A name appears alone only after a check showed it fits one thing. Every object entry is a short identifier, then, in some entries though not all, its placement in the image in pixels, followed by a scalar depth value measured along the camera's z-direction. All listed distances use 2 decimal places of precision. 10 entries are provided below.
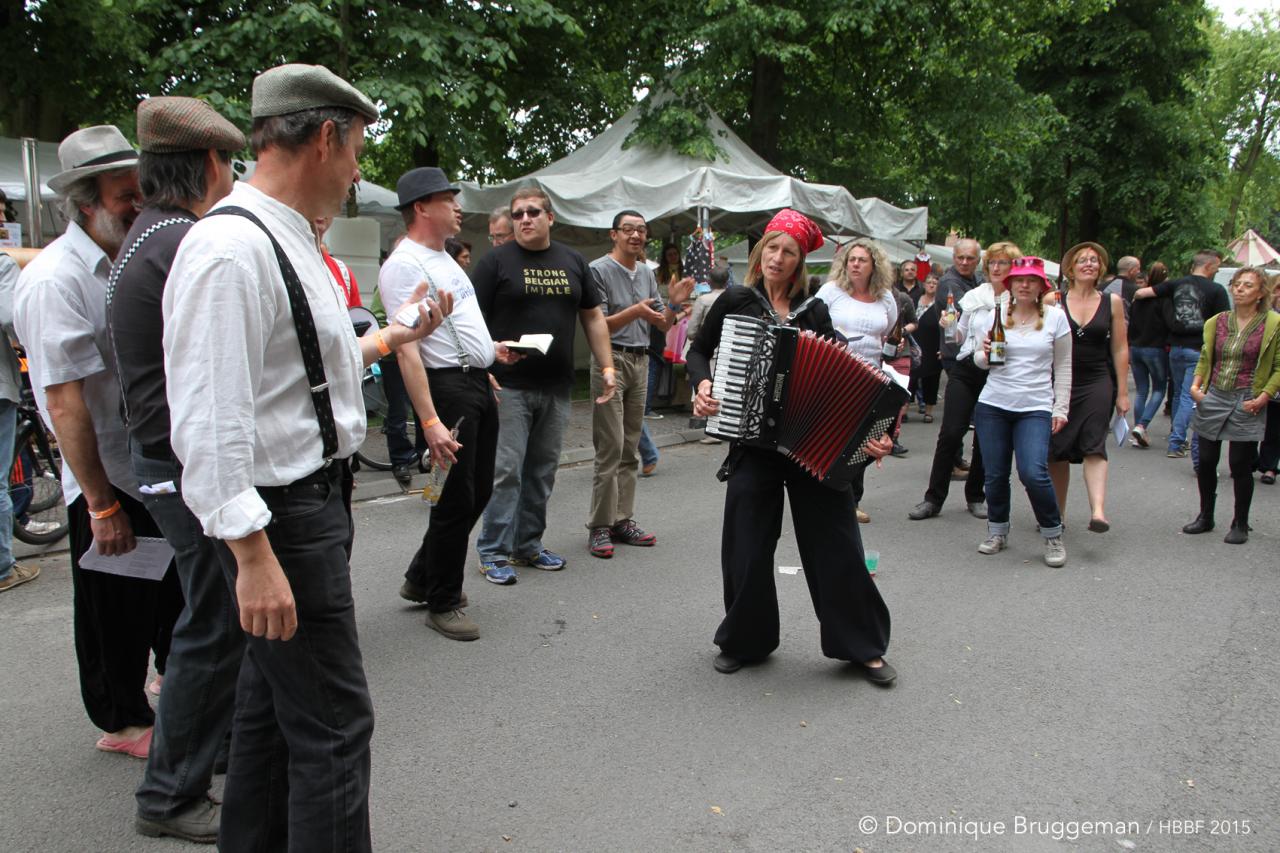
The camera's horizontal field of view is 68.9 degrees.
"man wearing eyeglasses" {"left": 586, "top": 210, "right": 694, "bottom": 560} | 5.62
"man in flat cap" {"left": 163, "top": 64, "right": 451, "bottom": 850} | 1.77
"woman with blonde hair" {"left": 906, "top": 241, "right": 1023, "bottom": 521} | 6.76
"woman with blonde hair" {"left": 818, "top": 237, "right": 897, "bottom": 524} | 5.90
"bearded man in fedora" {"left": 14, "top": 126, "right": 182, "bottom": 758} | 2.64
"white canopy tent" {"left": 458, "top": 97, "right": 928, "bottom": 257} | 10.89
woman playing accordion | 3.74
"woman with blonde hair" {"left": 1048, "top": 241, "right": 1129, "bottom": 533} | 5.93
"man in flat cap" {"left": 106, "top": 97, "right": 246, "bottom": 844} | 2.30
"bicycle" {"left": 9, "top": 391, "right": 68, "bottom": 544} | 5.32
